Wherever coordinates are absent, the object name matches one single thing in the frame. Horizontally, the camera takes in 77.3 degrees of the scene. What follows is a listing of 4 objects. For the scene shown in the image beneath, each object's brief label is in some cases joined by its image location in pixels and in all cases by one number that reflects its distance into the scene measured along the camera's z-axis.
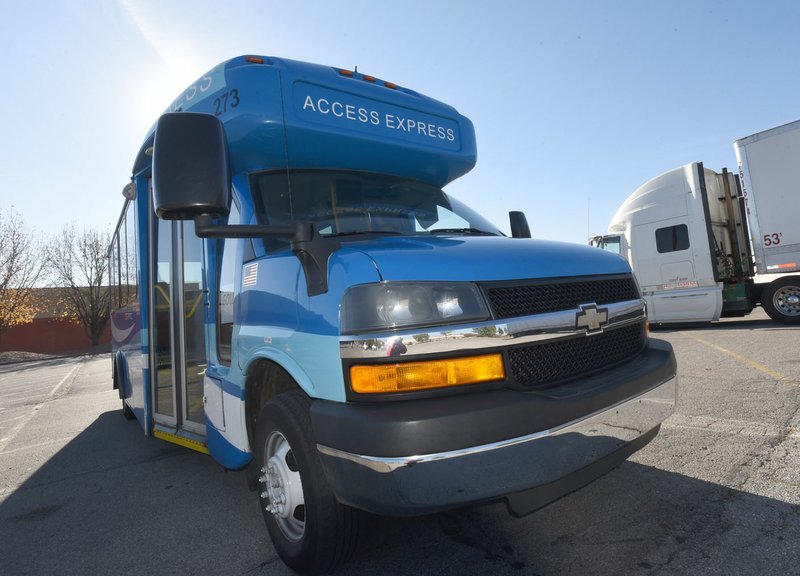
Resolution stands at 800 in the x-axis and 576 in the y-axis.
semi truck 10.46
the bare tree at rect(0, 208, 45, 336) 28.69
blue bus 1.86
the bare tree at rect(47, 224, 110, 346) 33.12
